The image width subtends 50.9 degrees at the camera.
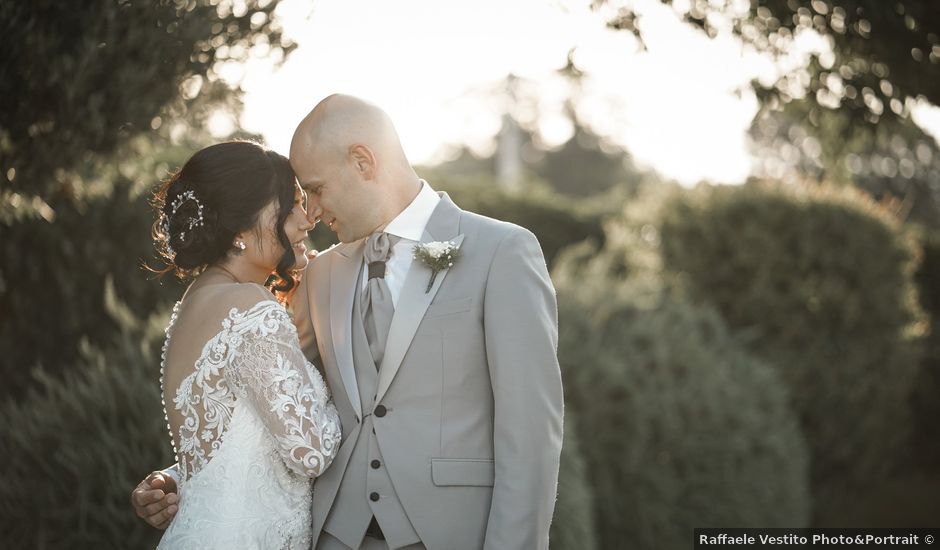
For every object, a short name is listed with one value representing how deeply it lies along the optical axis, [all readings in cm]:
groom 304
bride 313
